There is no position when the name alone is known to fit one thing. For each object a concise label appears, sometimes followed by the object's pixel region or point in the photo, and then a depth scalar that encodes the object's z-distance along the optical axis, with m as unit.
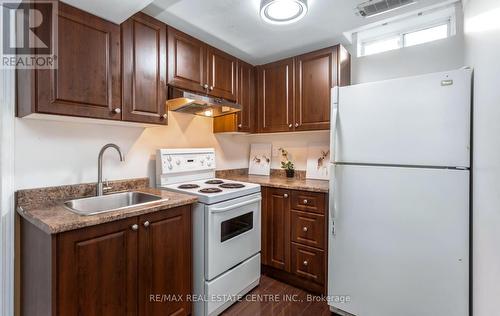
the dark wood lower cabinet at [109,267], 1.12
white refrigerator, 1.37
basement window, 1.97
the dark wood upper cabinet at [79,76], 1.27
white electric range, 1.72
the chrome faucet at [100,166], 1.67
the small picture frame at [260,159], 2.98
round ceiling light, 1.51
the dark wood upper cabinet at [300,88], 2.21
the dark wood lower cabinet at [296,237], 2.03
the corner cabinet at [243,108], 2.54
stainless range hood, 1.81
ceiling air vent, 1.70
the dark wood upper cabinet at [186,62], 1.87
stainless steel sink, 1.59
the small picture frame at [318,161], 2.55
